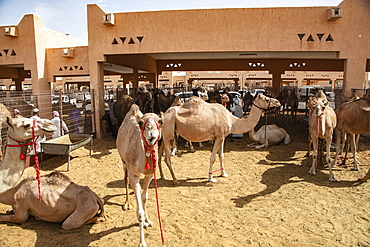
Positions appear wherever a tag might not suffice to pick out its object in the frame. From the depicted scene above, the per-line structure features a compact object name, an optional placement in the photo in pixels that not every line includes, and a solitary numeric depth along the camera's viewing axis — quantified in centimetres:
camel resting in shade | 1049
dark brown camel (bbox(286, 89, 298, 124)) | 1574
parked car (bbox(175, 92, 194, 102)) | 1526
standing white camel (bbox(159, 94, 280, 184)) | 687
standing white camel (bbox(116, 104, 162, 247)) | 355
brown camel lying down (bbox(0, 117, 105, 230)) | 414
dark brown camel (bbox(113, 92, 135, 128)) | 1140
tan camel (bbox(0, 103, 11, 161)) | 760
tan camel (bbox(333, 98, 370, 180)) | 738
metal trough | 783
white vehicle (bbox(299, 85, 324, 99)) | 2725
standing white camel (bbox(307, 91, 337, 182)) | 679
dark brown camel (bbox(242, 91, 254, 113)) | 1819
